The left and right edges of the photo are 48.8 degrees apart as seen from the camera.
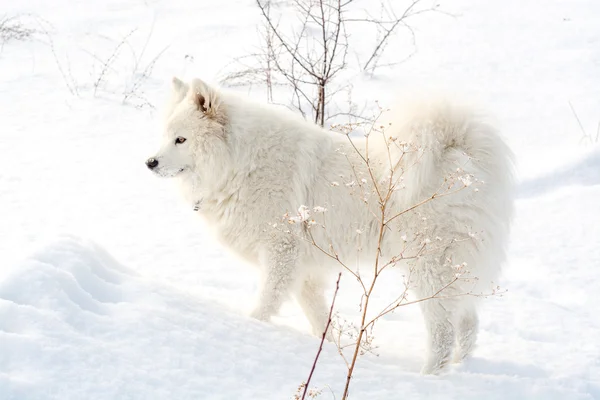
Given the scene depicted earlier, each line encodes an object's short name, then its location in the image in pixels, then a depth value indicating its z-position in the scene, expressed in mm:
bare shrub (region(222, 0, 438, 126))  8781
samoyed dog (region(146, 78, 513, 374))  3992
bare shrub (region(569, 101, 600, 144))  7787
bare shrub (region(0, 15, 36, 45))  10844
